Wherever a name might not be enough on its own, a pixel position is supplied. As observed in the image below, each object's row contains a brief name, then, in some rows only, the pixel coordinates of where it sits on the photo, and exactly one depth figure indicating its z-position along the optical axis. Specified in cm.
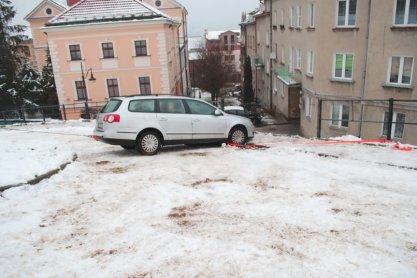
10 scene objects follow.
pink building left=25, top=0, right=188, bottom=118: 2648
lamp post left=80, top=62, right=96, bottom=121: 2633
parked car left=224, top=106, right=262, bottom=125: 2388
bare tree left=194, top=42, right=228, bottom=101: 5053
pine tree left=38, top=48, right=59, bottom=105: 3578
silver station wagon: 927
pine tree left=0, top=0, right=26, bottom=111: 3322
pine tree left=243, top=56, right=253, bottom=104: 4375
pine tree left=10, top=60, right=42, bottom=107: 3456
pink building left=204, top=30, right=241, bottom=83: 8450
